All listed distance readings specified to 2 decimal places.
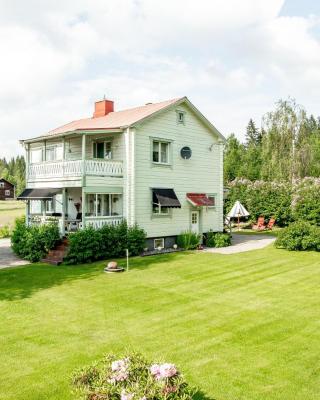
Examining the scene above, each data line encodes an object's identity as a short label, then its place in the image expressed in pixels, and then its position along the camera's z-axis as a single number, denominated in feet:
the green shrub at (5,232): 107.25
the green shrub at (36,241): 68.49
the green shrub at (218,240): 85.87
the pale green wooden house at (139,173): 73.56
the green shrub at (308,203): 104.26
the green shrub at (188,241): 81.76
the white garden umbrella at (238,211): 106.32
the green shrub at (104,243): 65.72
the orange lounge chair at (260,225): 121.39
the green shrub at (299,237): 75.15
